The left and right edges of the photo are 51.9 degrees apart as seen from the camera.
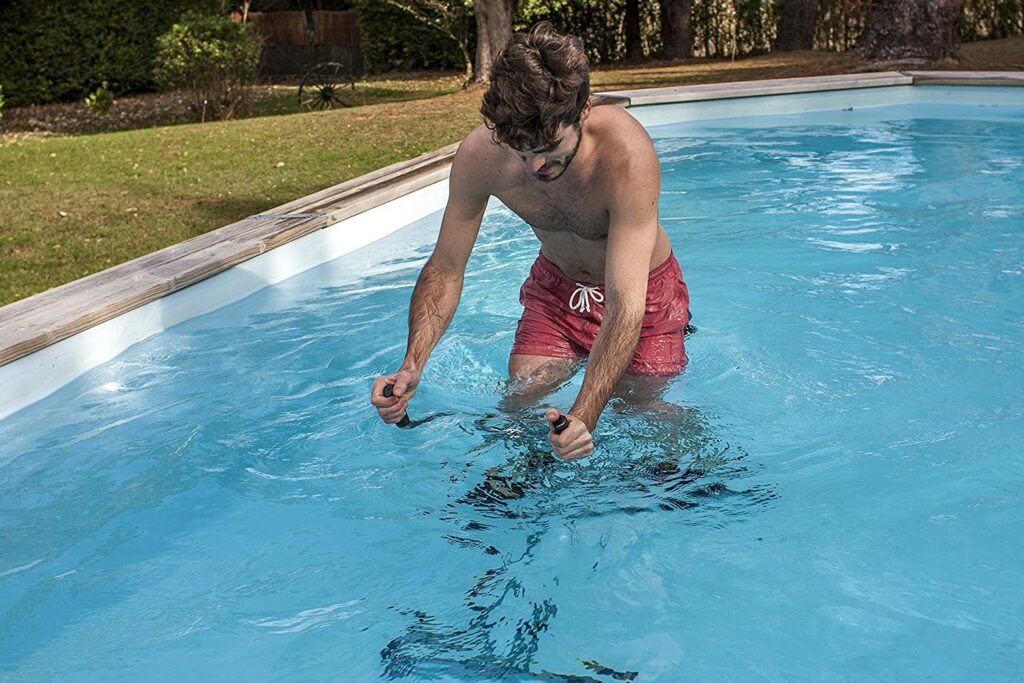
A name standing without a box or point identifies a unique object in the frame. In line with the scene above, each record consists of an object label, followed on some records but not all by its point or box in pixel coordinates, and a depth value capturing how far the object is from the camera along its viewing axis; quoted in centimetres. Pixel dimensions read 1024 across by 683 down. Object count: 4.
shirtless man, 267
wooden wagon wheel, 1521
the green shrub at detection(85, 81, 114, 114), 1650
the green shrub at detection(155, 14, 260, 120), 1382
